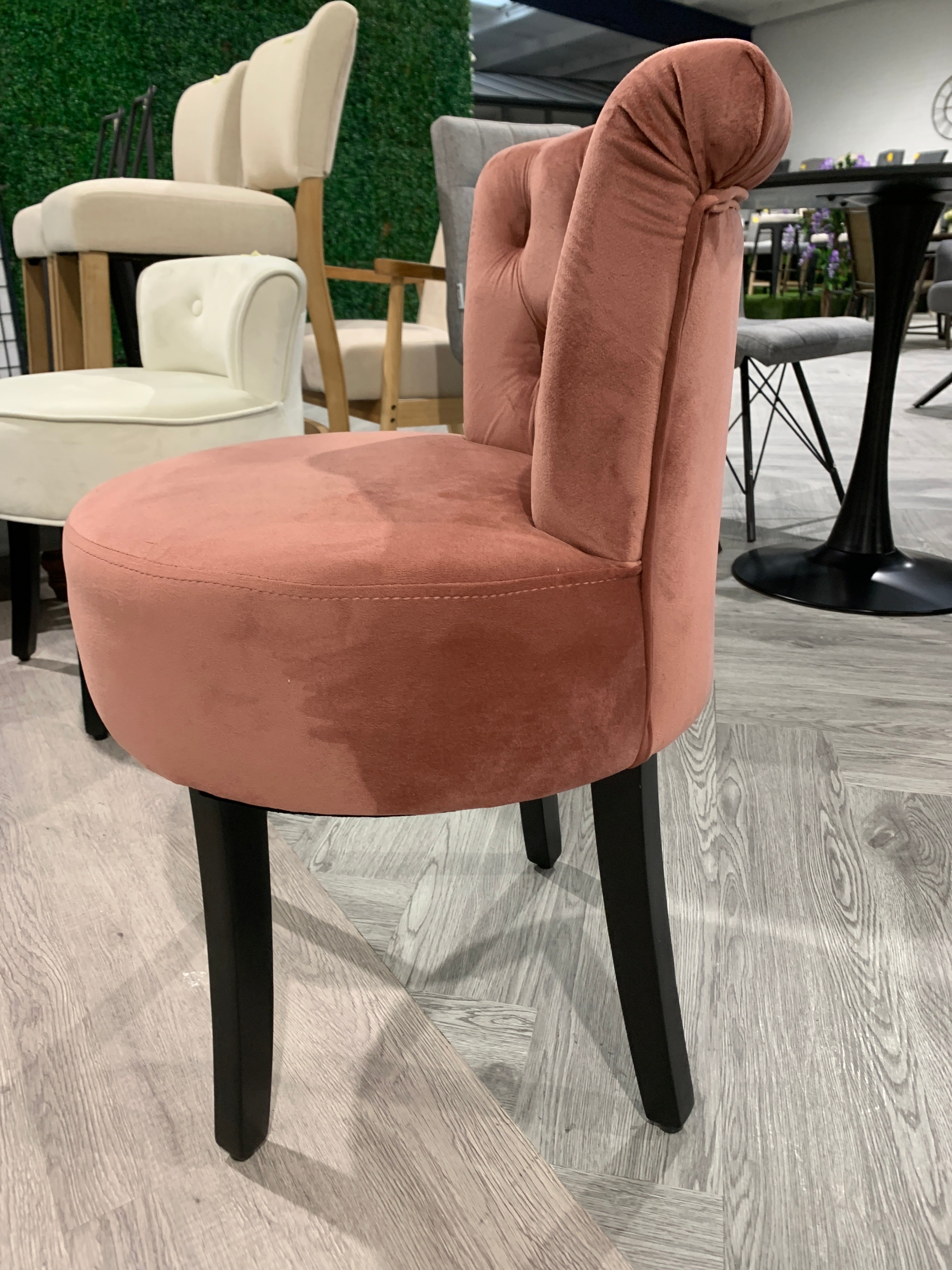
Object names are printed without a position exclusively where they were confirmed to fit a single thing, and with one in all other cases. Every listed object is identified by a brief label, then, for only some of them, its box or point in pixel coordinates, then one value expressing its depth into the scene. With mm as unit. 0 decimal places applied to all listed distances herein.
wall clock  11141
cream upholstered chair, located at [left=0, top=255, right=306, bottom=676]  1329
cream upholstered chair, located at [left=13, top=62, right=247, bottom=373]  2178
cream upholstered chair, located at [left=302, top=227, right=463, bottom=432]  2193
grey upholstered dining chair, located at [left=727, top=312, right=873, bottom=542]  2021
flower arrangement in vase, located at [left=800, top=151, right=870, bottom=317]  7242
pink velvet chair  532
